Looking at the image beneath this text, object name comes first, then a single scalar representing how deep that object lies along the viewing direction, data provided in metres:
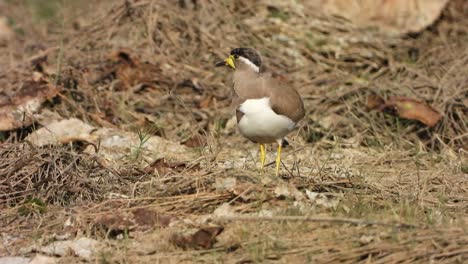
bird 9.83
